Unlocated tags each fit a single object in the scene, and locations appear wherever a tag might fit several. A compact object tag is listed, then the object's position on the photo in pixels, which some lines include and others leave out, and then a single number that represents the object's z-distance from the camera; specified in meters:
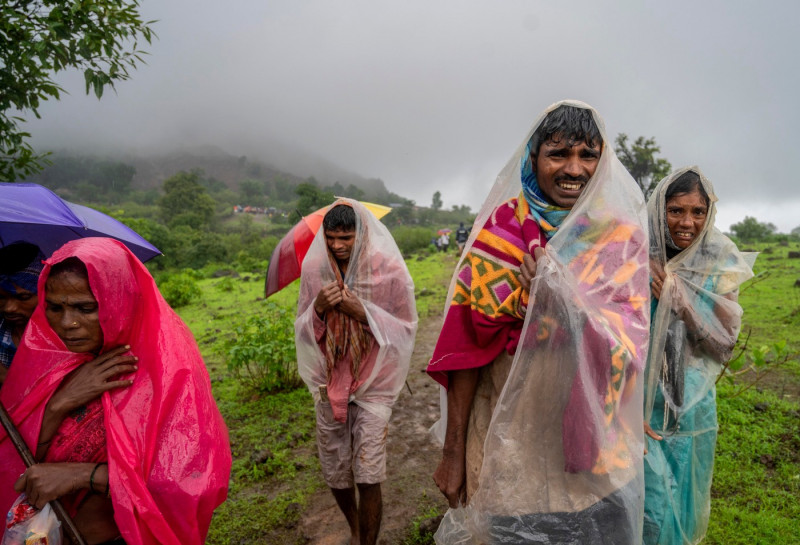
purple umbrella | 2.40
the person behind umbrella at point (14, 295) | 2.05
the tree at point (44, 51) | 3.07
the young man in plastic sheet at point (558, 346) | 1.35
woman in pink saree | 1.61
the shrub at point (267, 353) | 5.36
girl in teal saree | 2.08
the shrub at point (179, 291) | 12.12
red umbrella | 4.32
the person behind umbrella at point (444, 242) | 25.95
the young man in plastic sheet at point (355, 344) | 2.79
